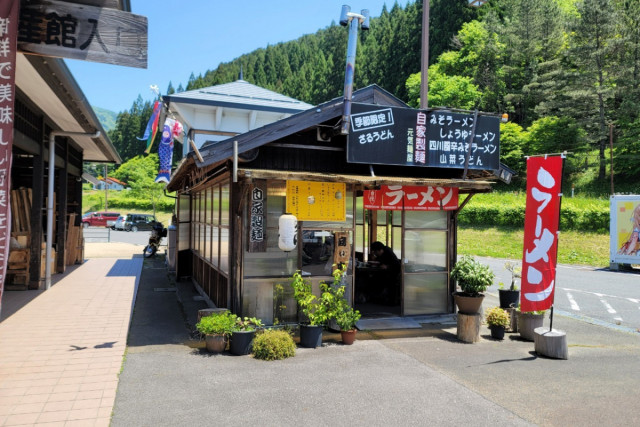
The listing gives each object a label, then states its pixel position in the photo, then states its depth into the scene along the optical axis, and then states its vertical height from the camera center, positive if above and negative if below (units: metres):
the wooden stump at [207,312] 7.79 -1.87
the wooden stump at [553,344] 7.51 -2.24
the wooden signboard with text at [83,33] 4.34 +1.78
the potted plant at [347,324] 7.98 -2.09
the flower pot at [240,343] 7.25 -2.25
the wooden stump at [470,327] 8.40 -2.21
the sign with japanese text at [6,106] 3.74 +0.85
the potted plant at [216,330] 7.29 -2.05
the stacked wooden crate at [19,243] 12.20 -1.10
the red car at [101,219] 44.47 -1.35
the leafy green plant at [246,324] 7.49 -2.02
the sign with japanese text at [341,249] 8.81 -0.78
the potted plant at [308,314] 7.77 -1.91
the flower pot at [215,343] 7.30 -2.27
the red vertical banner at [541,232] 7.89 -0.32
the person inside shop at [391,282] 11.38 -1.84
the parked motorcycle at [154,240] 21.00 -1.64
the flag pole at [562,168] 7.68 +0.84
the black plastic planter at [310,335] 7.76 -2.25
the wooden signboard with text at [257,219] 8.22 -0.19
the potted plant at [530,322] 8.55 -2.14
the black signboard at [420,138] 8.68 +1.58
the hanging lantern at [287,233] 7.68 -0.41
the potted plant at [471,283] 8.47 -1.36
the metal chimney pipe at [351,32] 7.95 +3.26
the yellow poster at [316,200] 8.45 +0.20
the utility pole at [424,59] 10.80 +3.92
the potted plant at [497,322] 8.66 -2.16
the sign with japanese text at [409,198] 9.71 +0.33
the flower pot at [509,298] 9.91 -1.91
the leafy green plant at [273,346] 7.08 -2.25
